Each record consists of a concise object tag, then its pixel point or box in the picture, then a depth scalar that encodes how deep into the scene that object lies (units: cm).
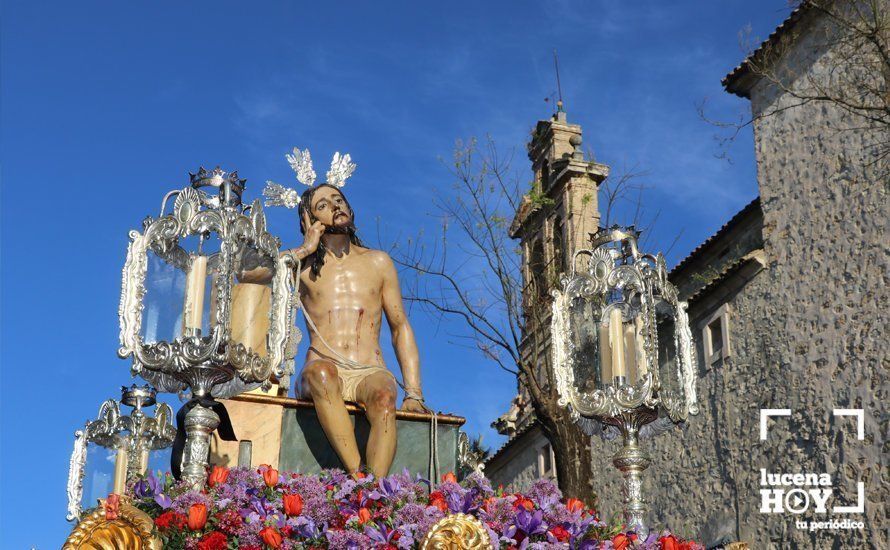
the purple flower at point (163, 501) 434
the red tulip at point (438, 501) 434
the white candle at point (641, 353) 648
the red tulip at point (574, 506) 461
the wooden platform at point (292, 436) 594
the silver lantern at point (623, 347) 632
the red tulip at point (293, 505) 435
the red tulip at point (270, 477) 457
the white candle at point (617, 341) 654
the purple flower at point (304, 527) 429
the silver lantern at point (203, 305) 489
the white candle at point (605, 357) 663
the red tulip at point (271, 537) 416
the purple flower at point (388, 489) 444
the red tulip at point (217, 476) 464
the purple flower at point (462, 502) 438
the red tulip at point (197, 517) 423
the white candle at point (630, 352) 655
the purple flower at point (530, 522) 436
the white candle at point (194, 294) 501
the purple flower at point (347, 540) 416
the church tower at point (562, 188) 2408
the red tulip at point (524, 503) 452
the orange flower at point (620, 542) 454
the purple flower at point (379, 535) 416
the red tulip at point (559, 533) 441
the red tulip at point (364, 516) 429
